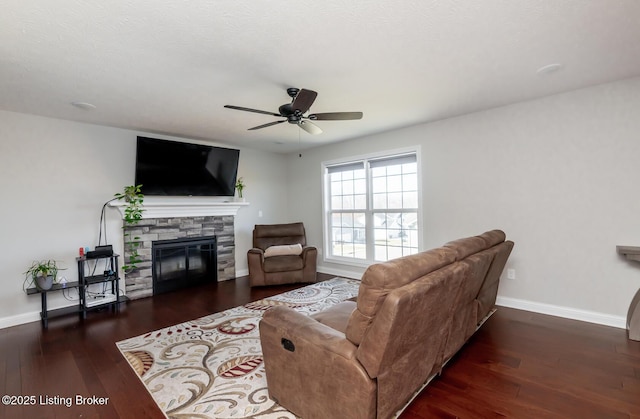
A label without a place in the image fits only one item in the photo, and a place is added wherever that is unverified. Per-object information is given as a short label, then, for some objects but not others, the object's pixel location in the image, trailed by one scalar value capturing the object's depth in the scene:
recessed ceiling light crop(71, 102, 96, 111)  3.29
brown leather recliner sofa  1.48
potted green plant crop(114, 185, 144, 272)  4.30
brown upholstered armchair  4.84
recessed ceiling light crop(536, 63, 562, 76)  2.65
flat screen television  4.45
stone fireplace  4.49
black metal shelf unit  3.50
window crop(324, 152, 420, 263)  4.75
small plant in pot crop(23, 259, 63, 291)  3.42
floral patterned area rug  1.96
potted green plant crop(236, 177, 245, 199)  5.67
